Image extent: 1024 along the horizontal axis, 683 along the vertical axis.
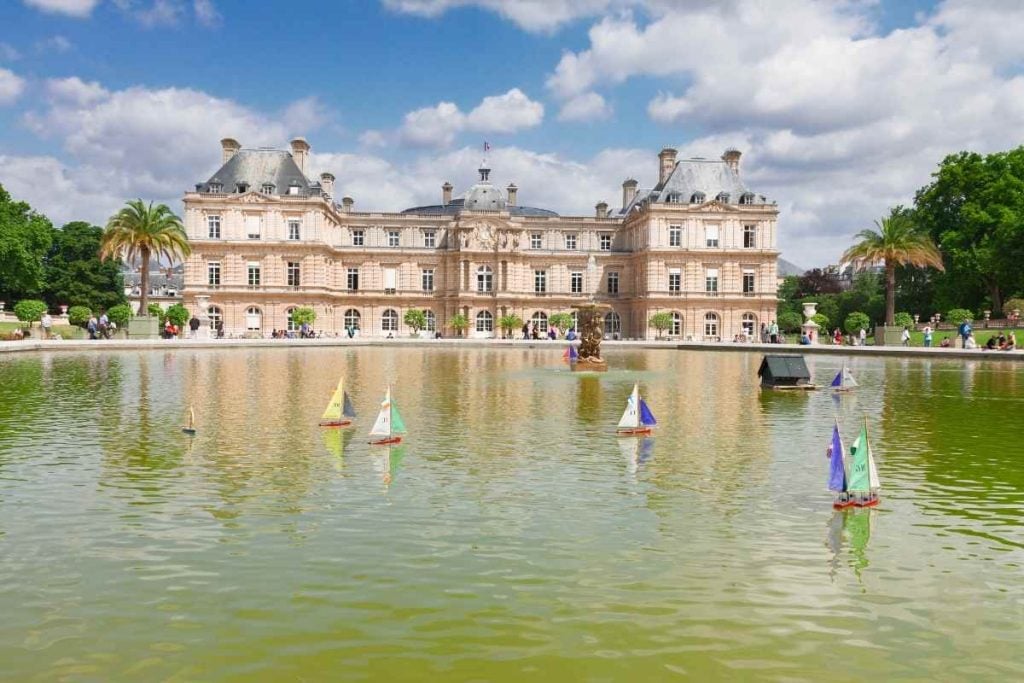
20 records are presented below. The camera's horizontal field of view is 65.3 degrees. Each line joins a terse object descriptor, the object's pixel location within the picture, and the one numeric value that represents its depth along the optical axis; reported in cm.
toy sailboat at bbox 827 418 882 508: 1008
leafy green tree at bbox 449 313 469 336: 7500
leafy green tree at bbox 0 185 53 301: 5972
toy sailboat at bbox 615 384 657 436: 1561
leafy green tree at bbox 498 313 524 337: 7419
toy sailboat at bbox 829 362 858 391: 2405
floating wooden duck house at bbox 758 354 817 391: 2547
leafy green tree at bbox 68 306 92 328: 5659
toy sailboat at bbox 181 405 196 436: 1495
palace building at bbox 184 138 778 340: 7375
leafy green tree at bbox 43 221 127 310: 8306
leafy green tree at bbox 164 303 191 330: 6200
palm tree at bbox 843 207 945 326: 5559
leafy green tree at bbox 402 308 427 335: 7525
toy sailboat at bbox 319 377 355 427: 1605
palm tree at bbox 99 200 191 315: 5247
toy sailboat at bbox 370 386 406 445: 1438
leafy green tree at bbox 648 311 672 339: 7288
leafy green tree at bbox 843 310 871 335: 6047
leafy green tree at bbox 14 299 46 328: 5094
